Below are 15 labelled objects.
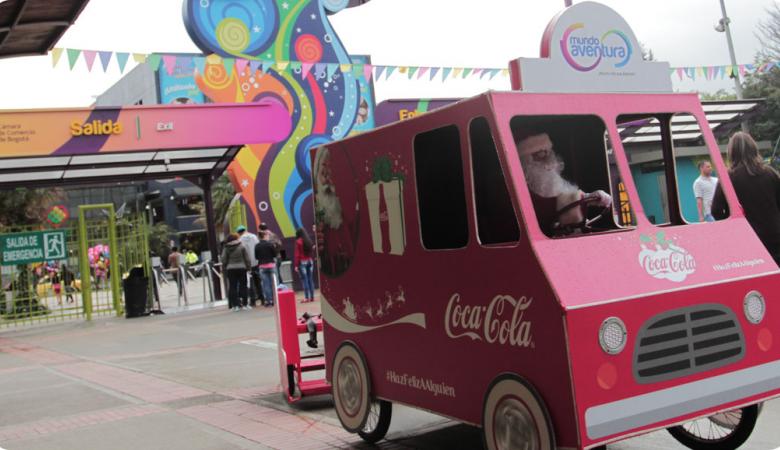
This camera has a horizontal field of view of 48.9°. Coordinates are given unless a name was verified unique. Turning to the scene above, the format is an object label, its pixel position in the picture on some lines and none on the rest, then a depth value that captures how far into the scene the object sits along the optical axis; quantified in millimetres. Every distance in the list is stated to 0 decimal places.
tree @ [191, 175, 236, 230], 57906
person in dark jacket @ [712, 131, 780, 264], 7117
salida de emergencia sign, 18031
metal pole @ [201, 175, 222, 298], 21094
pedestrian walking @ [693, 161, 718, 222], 9008
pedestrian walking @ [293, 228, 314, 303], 17922
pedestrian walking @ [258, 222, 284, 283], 17641
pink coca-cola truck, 4230
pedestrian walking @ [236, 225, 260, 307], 18797
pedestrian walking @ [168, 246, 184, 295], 23188
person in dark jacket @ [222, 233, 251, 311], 18000
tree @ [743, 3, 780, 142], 43750
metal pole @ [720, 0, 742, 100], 30408
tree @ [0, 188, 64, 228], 37250
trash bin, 18922
